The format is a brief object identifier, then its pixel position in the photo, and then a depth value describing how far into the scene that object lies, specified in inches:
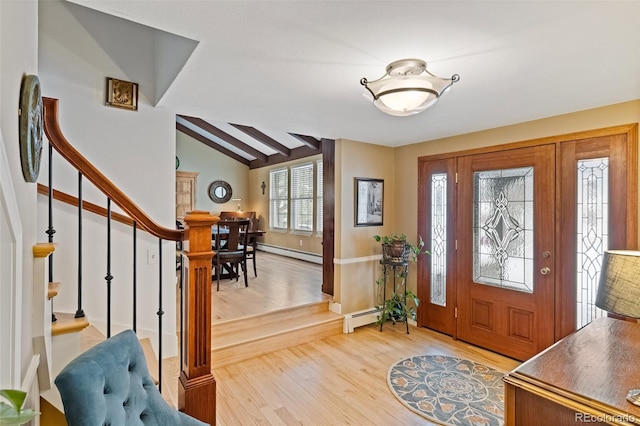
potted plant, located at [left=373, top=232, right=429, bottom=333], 162.1
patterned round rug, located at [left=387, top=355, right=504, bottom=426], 96.4
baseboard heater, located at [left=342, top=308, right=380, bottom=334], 160.7
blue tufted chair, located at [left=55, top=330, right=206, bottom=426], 39.0
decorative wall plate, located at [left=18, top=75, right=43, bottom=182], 43.1
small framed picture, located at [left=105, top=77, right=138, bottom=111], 106.7
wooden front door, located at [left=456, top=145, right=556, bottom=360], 123.9
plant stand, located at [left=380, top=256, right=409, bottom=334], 162.2
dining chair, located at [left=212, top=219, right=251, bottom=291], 183.3
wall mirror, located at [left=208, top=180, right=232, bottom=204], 340.2
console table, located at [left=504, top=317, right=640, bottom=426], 48.2
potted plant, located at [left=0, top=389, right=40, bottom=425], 18.6
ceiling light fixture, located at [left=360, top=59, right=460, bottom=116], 74.6
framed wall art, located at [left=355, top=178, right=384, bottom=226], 167.0
